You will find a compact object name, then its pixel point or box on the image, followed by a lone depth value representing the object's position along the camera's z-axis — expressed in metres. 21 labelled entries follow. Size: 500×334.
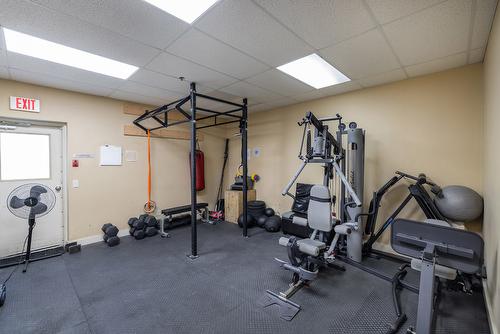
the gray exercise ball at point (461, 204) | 2.61
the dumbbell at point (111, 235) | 3.87
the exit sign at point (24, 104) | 3.28
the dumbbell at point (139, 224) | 4.24
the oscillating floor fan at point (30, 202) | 2.86
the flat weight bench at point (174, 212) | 4.47
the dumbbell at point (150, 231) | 4.32
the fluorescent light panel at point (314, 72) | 2.89
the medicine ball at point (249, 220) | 4.88
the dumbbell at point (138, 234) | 4.18
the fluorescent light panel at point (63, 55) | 2.33
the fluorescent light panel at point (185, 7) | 1.79
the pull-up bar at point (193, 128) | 3.46
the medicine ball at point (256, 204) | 5.05
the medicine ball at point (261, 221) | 4.82
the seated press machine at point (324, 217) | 2.47
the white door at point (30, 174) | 3.36
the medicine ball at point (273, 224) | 4.61
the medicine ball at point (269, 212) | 5.04
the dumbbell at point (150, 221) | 4.39
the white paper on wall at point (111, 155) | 4.16
